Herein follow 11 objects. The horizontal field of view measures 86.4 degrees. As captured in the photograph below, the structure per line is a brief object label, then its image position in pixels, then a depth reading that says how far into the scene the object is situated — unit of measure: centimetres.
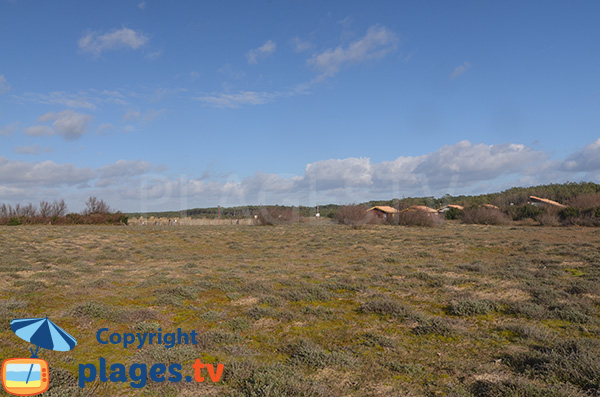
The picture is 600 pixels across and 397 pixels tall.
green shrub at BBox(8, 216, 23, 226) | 4401
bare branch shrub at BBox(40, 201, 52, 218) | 4820
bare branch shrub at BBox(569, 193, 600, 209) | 4418
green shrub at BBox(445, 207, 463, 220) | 5771
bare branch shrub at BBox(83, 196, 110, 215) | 5155
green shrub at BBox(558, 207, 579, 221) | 4225
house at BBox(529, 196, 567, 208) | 6400
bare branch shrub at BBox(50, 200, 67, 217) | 4874
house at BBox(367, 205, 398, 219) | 6429
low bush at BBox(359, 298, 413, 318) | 674
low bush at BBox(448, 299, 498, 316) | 689
